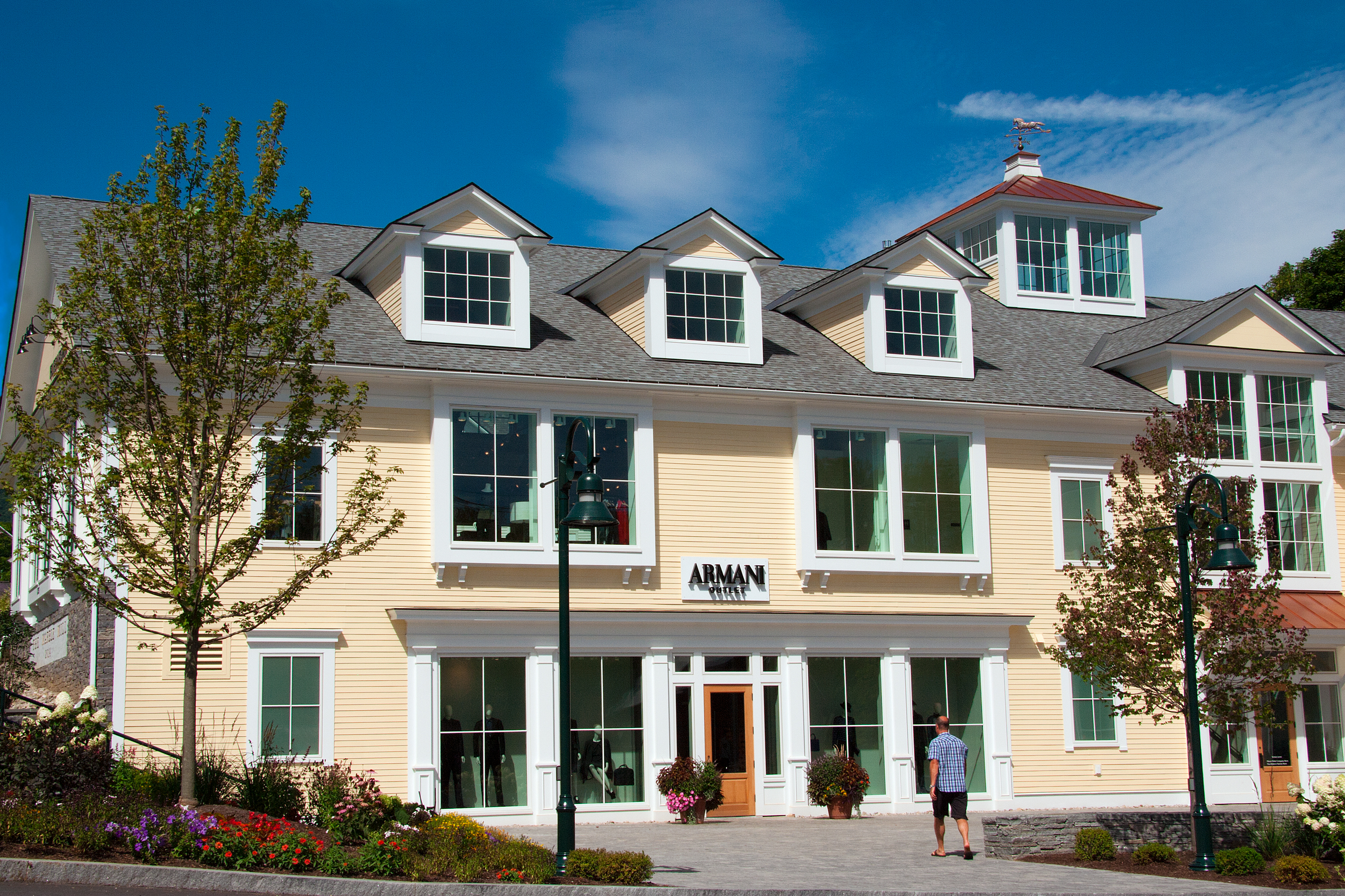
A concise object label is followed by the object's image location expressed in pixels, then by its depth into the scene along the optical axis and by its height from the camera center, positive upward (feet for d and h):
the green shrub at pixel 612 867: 44.47 -6.83
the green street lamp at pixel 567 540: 46.50 +4.19
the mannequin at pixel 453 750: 68.74 -4.51
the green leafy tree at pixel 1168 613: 65.36 +1.57
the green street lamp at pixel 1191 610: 53.42 +1.43
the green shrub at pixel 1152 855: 54.49 -8.29
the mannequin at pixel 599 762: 72.02 -5.47
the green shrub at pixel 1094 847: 55.42 -8.07
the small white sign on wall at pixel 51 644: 75.61 +1.42
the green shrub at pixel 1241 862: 51.85 -8.24
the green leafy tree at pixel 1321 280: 156.15 +41.60
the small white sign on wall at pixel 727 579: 75.15 +4.10
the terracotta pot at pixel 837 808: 74.74 -8.47
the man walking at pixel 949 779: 54.90 -5.18
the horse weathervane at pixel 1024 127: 118.42 +44.58
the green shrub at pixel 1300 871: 48.98 -8.16
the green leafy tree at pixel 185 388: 49.47 +10.41
